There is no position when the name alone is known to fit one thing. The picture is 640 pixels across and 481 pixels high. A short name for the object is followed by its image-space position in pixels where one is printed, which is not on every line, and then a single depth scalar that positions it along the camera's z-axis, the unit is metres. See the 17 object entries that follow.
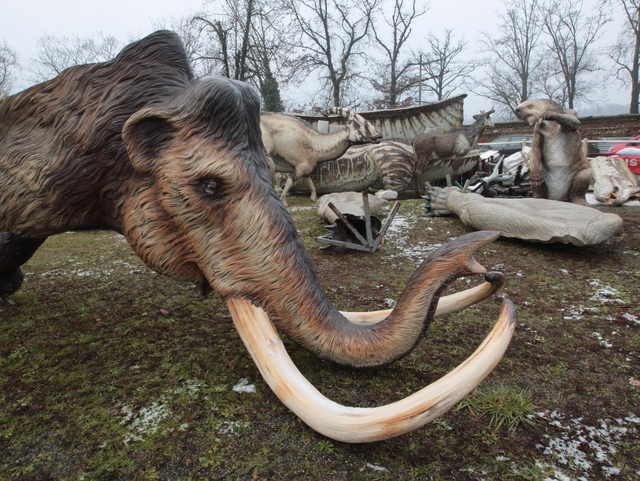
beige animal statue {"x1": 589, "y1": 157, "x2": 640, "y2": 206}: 6.82
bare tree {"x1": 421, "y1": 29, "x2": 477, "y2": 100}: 28.47
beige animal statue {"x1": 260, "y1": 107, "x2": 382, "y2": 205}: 7.86
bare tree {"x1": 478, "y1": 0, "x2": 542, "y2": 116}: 31.09
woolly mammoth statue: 1.36
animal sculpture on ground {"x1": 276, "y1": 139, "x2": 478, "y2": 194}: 8.70
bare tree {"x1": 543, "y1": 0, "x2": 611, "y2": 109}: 28.73
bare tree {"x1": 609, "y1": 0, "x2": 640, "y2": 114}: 22.89
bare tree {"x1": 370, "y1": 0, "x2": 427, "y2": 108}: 24.62
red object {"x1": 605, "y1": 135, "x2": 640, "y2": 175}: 8.91
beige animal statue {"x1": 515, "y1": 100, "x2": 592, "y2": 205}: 5.88
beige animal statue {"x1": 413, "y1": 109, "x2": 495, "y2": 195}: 8.43
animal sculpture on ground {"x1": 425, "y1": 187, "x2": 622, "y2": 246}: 3.96
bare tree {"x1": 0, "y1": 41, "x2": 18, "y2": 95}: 23.97
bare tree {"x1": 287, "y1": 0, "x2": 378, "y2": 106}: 22.44
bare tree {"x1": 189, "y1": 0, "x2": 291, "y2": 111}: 19.27
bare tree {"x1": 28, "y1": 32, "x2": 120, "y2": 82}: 23.33
